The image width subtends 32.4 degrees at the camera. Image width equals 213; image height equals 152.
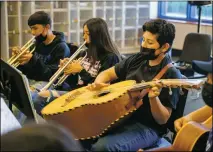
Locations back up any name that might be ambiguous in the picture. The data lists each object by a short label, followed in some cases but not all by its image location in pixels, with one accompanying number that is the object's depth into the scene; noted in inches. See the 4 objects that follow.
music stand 68.5
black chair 160.6
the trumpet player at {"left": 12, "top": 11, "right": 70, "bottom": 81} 110.3
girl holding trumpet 95.5
